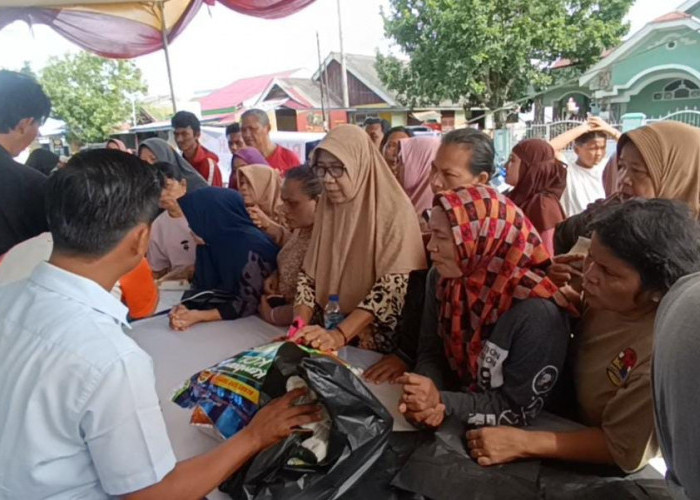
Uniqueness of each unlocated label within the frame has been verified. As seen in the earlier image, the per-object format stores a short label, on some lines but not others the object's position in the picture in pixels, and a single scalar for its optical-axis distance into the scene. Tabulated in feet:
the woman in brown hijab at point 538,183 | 9.11
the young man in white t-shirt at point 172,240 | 9.17
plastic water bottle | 6.27
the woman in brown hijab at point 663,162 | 5.54
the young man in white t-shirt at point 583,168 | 10.65
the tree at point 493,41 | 52.34
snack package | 4.06
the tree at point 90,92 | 73.10
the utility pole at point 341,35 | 45.88
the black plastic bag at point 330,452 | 3.59
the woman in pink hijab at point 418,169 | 9.95
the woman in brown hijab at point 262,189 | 9.02
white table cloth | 4.64
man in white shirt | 2.72
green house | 43.50
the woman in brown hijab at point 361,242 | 5.89
